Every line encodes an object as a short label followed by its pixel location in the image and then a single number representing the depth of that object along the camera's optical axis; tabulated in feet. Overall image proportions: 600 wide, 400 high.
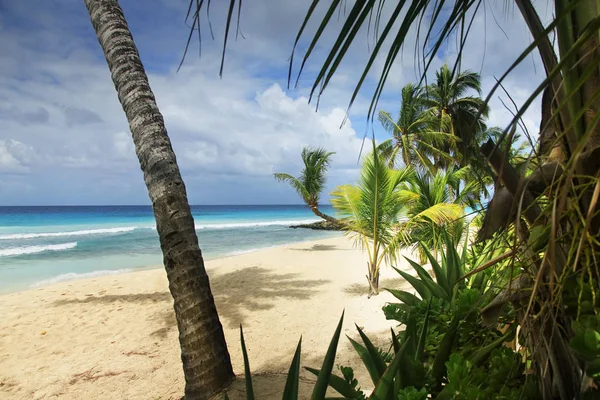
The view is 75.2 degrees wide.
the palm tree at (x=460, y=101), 70.54
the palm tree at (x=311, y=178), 59.41
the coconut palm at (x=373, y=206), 27.55
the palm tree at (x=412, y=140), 65.67
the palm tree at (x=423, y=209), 27.68
